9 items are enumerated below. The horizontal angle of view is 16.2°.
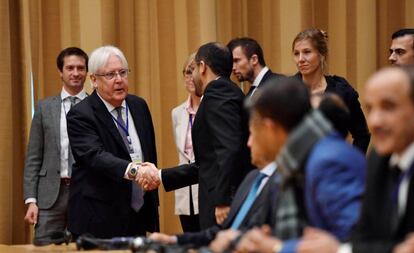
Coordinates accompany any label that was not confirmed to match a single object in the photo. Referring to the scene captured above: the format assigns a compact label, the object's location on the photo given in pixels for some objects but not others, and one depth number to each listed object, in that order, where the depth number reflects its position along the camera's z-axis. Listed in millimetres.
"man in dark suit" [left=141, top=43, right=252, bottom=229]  7579
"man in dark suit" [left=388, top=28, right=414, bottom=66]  8169
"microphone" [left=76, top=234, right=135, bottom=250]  5422
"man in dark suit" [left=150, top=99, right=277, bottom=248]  4417
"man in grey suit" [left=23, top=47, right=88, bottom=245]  9383
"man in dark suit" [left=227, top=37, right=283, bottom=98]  9345
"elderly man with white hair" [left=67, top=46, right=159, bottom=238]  8016
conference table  5934
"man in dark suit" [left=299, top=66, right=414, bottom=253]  3799
